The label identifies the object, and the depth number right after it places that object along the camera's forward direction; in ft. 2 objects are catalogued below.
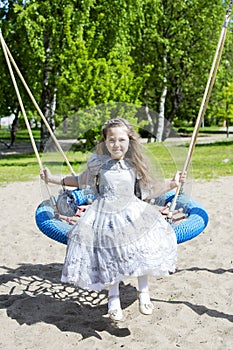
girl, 9.84
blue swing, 11.14
